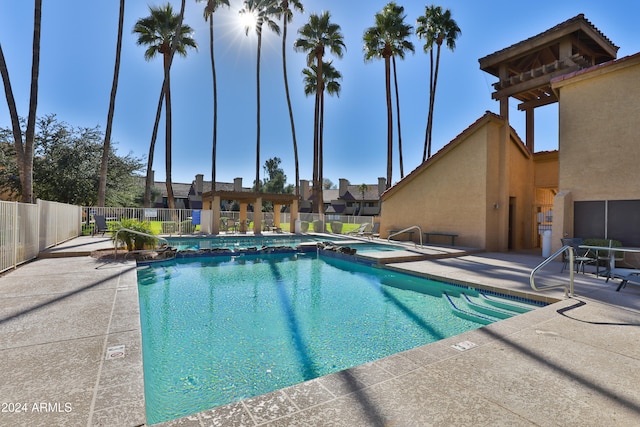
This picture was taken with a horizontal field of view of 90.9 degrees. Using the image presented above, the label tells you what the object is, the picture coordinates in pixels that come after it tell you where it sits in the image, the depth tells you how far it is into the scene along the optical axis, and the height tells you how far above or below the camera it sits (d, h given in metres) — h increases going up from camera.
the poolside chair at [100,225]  17.58 -0.54
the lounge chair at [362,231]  21.56 -0.90
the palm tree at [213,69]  27.73 +14.13
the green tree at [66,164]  20.38 +3.46
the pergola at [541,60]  16.19 +9.56
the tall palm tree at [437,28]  26.84 +16.42
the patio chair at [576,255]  8.41 -0.96
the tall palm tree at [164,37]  24.23 +13.99
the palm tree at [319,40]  27.75 +15.78
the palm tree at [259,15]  29.14 +19.11
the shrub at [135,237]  11.61 -0.79
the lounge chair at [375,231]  20.25 -0.81
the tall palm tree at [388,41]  25.83 +14.88
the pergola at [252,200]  20.98 +1.20
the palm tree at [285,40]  29.16 +17.26
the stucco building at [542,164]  10.23 +2.33
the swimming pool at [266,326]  3.92 -2.00
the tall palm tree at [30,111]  12.07 +4.08
